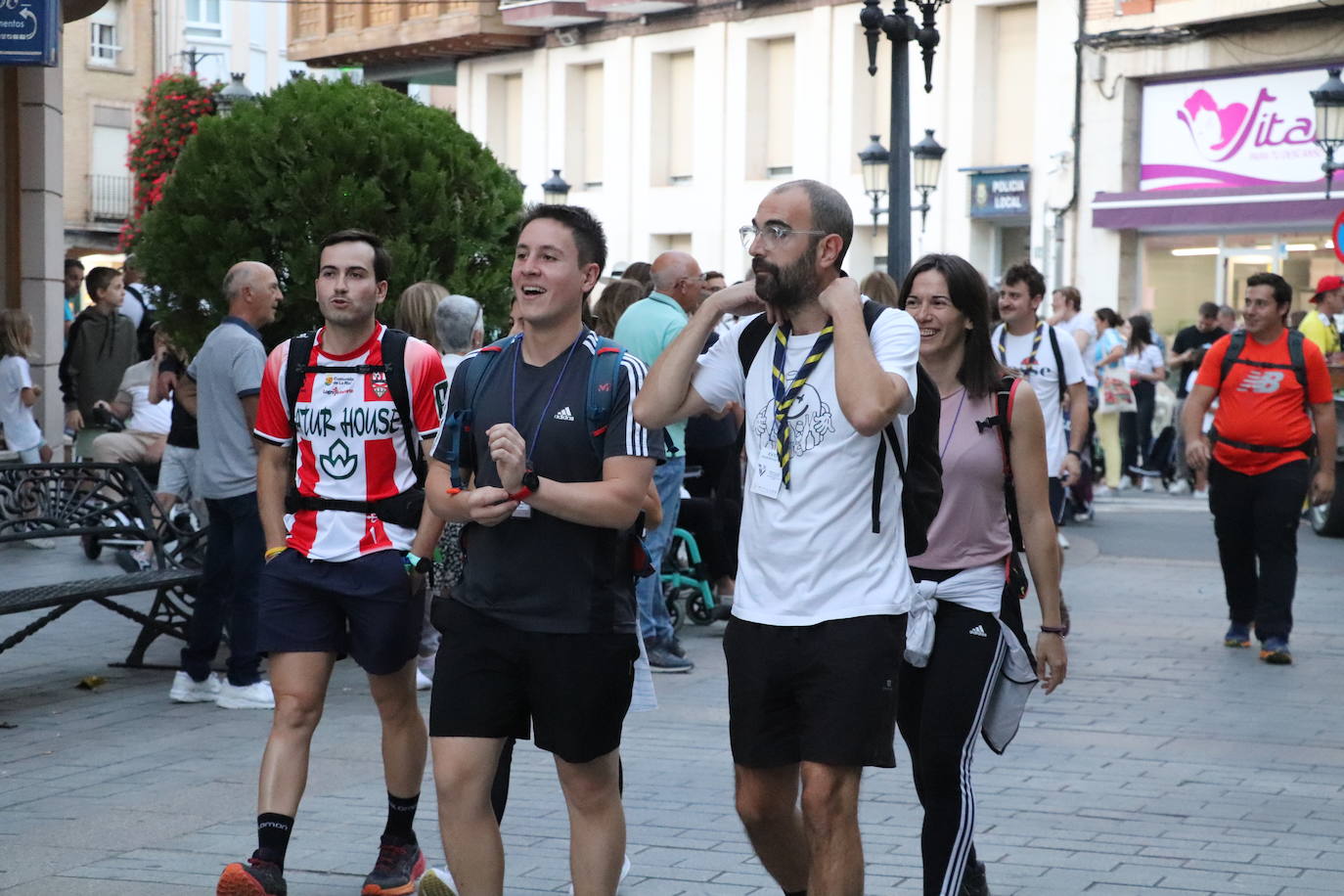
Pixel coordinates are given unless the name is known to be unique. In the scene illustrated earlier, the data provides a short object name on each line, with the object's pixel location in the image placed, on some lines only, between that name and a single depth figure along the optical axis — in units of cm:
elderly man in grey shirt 807
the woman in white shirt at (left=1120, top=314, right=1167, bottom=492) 2206
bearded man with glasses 444
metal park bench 896
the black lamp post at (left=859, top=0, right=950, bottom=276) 1373
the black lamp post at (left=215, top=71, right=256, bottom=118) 1750
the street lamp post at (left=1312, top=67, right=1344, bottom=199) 2081
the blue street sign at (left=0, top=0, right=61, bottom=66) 1077
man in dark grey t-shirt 468
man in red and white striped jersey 562
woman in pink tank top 514
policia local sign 2947
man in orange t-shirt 1008
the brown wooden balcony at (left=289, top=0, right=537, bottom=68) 3681
